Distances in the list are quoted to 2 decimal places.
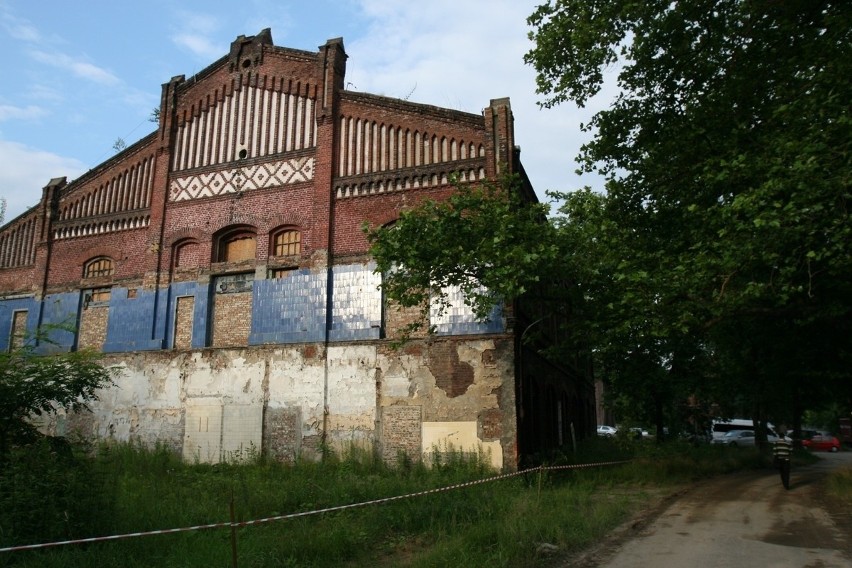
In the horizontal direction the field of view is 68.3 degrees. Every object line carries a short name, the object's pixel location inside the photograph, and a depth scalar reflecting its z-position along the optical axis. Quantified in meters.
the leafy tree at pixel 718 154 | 9.24
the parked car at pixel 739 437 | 37.78
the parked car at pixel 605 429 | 44.42
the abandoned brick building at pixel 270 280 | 14.85
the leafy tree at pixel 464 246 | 12.16
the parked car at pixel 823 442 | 38.47
